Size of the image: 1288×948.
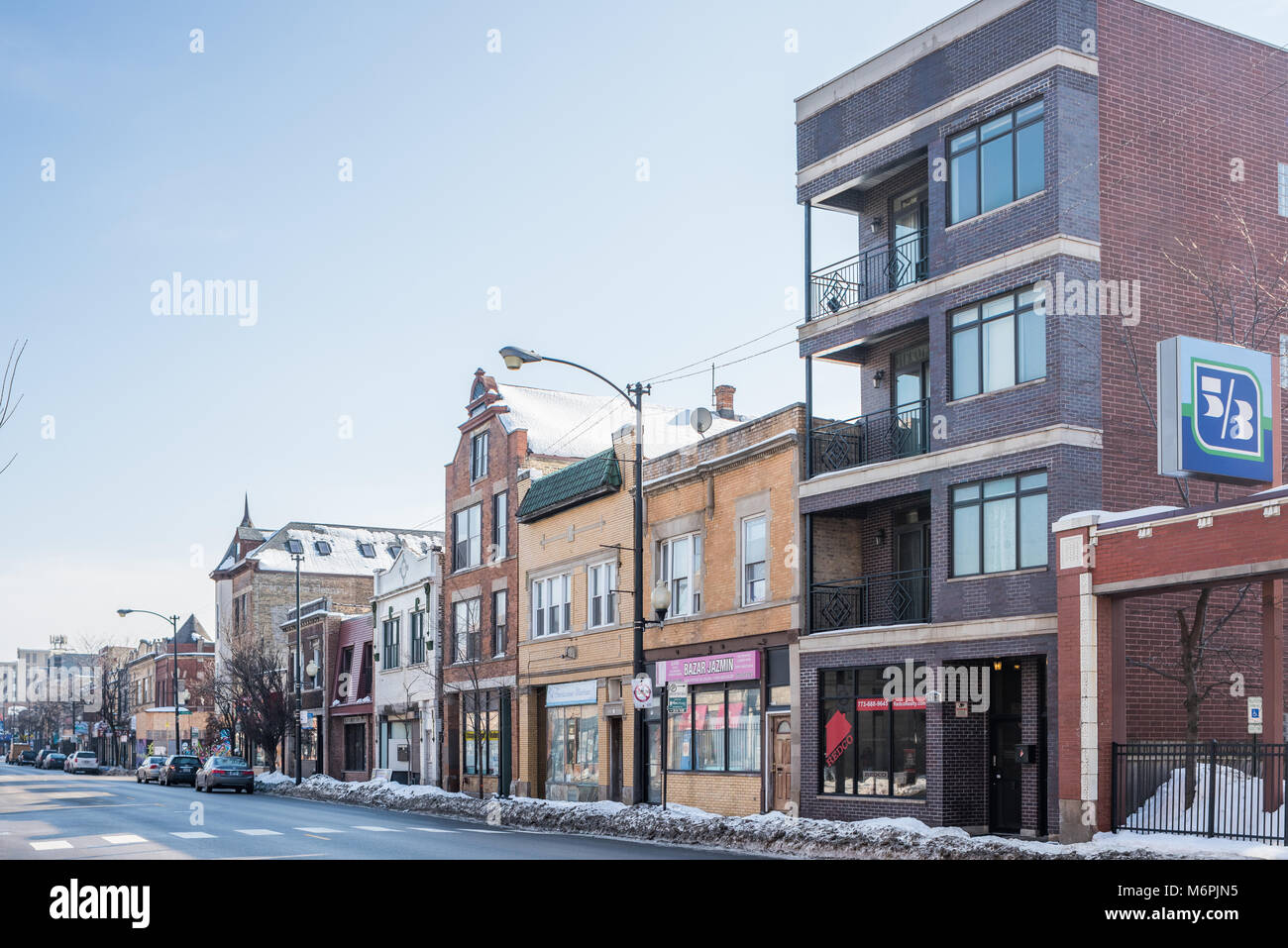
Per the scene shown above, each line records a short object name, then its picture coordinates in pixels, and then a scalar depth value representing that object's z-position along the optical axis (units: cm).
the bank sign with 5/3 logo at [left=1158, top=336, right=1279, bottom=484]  2162
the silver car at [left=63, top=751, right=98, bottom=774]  8500
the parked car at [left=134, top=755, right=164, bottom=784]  6581
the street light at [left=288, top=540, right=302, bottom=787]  5922
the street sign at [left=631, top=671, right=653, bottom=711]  2828
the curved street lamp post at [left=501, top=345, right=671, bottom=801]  2939
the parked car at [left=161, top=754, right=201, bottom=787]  6300
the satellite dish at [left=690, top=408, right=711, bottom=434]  3484
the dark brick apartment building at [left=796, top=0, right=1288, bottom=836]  2502
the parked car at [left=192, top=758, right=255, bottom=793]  5456
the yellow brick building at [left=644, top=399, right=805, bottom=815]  3106
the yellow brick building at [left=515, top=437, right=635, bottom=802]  3847
